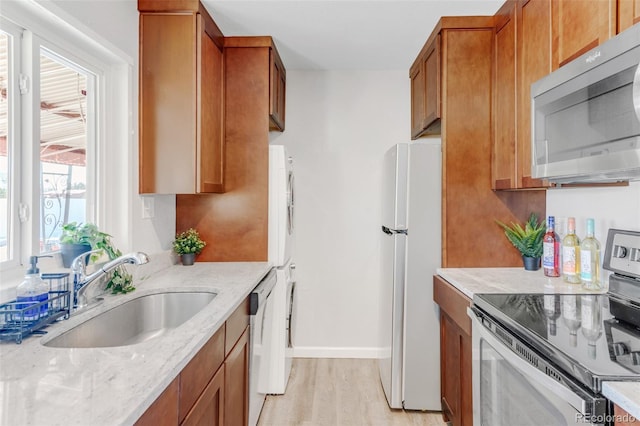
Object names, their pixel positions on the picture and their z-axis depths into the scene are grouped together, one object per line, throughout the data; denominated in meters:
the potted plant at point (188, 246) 2.37
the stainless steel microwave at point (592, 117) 1.08
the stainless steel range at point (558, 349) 0.93
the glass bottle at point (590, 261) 1.72
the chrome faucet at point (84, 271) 1.36
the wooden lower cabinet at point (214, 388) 0.94
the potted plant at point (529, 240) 2.07
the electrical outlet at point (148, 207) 2.13
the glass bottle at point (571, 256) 1.81
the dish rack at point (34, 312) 1.09
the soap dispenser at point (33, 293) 1.14
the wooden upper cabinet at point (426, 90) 2.24
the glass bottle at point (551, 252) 1.93
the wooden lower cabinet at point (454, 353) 1.76
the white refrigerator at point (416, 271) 2.20
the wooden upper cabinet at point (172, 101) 2.05
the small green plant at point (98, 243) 1.57
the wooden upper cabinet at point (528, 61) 1.66
